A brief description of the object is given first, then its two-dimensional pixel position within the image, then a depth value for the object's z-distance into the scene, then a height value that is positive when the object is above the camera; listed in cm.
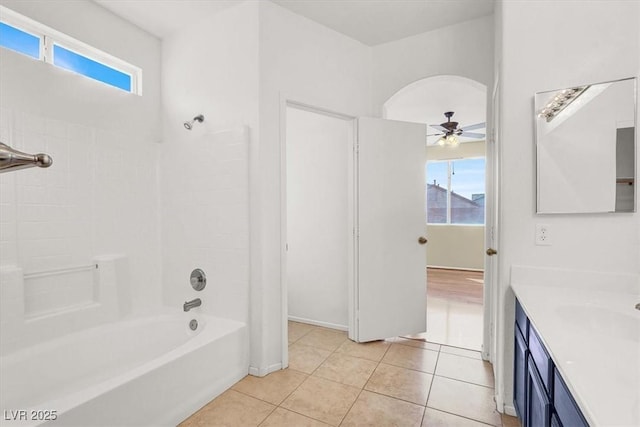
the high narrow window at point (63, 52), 209 +118
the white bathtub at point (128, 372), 149 -100
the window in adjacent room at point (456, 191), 652 +34
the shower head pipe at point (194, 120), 260 +73
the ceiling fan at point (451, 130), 434 +112
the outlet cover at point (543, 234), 179 -15
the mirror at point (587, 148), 162 +32
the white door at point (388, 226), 299 -17
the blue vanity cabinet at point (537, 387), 97 -69
